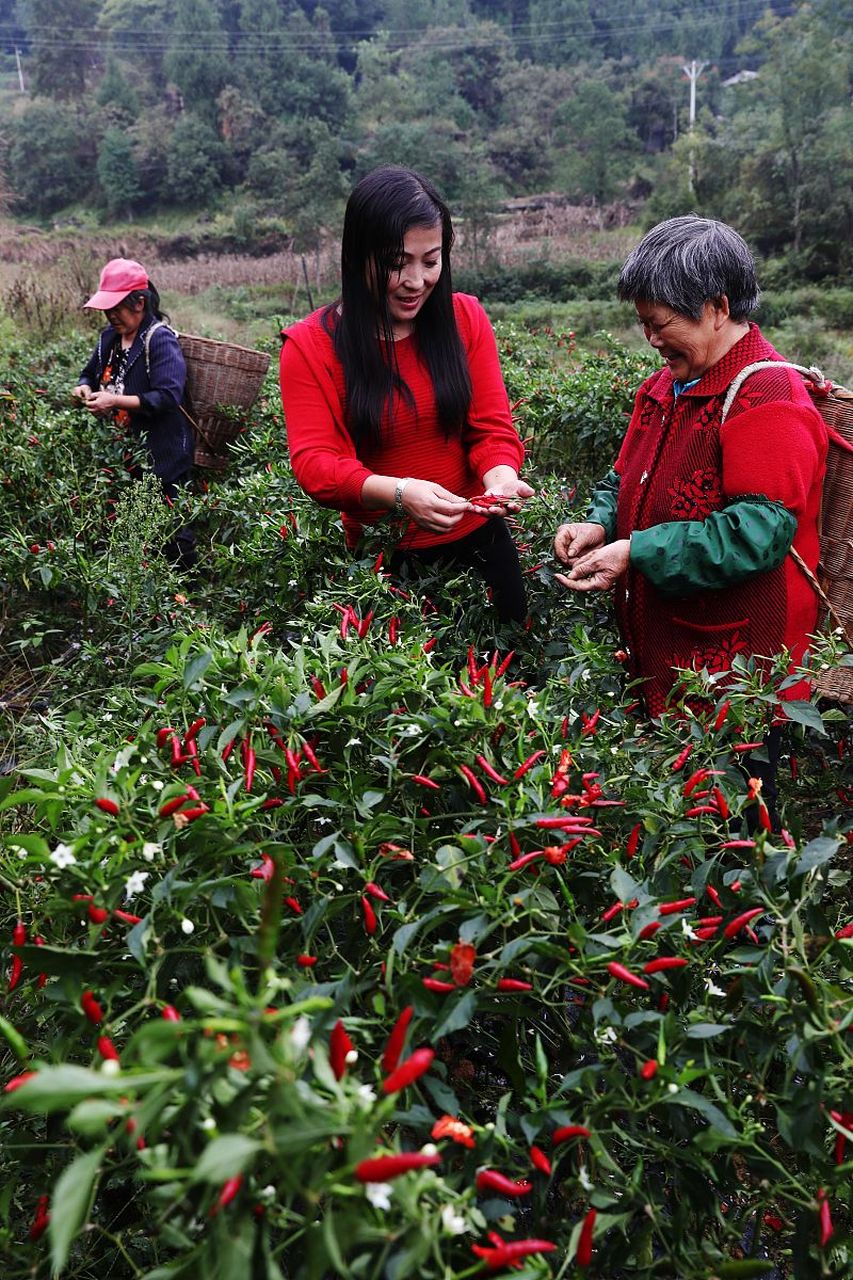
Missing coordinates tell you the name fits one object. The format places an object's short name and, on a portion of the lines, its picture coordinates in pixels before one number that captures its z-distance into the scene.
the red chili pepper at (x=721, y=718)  1.52
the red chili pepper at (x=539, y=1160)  0.94
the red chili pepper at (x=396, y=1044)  0.81
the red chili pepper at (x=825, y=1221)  0.96
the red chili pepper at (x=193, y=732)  1.34
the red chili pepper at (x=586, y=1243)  0.89
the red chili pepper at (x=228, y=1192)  0.68
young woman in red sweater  2.15
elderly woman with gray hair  1.82
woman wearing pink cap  4.14
